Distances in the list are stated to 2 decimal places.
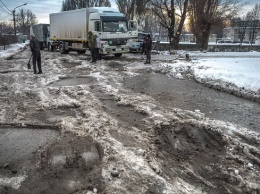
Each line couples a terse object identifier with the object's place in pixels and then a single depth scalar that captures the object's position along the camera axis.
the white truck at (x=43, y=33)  26.80
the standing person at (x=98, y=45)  14.36
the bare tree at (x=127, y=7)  31.53
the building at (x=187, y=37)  70.20
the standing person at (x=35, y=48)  9.96
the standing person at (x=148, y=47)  13.41
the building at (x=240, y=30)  54.41
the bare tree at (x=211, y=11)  23.71
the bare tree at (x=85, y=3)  36.37
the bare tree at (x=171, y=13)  24.27
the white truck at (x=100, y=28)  15.14
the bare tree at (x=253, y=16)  53.81
